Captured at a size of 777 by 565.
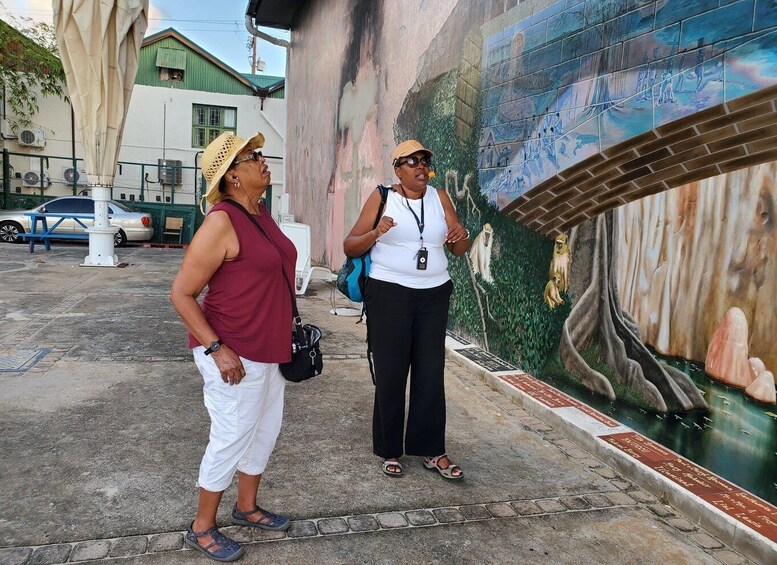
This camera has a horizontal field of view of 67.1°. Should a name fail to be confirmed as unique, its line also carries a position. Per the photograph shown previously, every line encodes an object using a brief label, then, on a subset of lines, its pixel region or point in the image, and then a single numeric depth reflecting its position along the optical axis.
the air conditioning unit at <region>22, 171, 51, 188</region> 19.16
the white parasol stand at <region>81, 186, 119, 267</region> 10.34
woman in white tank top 3.06
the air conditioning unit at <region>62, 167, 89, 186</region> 19.53
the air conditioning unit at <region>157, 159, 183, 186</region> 20.73
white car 14.89
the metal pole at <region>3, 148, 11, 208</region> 17.48
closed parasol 8.98
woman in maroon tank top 2.19
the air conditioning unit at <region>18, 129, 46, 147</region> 19.94
